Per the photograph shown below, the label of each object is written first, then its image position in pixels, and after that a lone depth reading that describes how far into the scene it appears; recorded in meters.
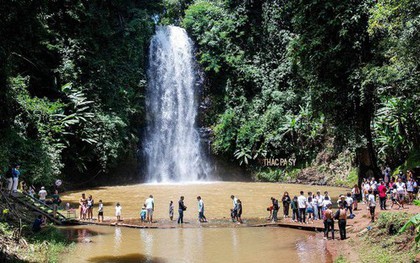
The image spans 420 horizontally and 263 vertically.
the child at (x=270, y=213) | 16.92
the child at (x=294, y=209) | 16.61
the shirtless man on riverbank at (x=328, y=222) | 13.54
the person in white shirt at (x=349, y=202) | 16.36
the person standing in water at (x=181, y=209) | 16.55
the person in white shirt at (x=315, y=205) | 16.91
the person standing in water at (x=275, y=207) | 16.67
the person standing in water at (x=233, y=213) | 16.88
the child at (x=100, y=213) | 16.80
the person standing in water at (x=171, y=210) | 17.36
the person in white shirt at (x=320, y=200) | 16.86
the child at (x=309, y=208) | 16.80
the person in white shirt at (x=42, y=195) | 17.79
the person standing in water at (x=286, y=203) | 17.47
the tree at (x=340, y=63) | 19.08
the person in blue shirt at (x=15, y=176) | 15.46
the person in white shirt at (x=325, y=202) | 15.36
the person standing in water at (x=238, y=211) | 16.72
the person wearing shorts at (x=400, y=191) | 15.70
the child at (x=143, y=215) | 16.88
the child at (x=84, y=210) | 17.44
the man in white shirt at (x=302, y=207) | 16.22
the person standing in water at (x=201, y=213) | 16.73
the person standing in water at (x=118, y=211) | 16.28
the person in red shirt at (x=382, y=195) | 15.34
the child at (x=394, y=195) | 16.27
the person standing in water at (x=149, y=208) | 16.88
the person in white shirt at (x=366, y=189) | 17.80
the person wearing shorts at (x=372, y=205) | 13.75
